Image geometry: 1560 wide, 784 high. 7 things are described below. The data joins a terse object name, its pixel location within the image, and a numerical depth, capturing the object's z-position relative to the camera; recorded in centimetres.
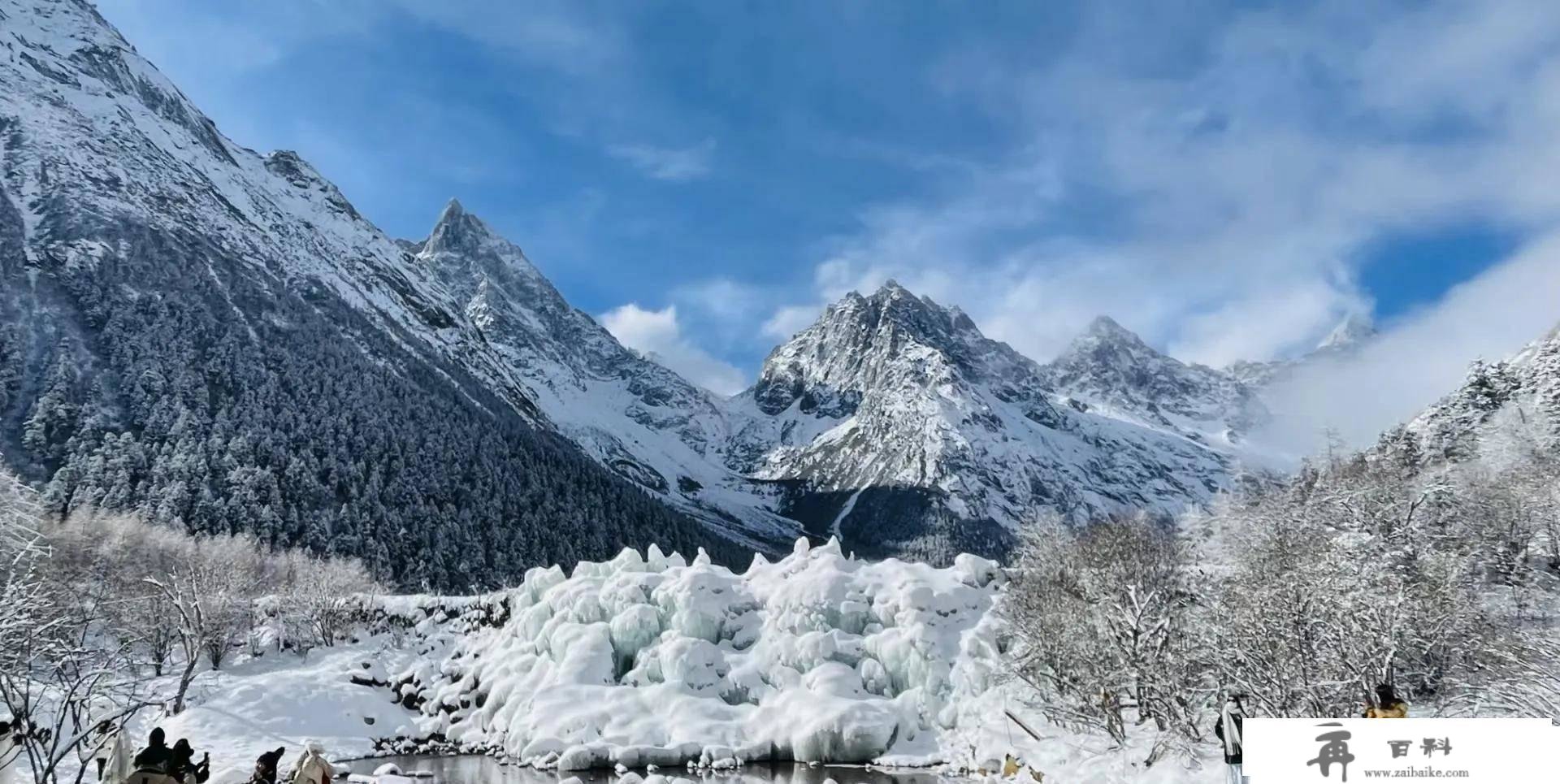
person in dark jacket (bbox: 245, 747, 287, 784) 1509
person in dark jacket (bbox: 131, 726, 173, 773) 1156
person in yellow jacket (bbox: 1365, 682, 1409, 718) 1245
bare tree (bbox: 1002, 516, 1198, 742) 2812
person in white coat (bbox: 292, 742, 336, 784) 1380
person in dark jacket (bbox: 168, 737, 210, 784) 1196
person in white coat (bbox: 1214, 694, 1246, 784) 1191
